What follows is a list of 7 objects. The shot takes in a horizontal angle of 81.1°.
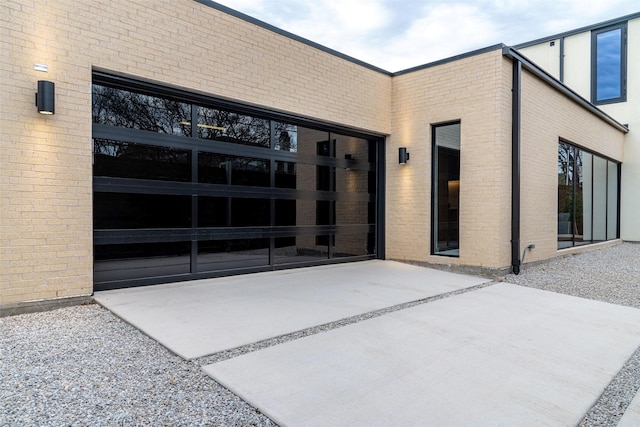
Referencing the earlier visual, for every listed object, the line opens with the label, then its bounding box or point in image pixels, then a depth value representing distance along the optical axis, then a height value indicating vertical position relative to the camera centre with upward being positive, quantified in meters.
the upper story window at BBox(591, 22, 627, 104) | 12.81 +5.17
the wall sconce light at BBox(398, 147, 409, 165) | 7.81 +1.16
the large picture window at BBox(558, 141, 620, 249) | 9.16 +0.43
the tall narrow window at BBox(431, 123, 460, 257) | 7.23 +0.42
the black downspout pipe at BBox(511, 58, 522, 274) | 6.77 +0.81
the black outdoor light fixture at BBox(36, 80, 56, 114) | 3.97 +1.21
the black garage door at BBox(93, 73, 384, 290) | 4.87 +0.36
